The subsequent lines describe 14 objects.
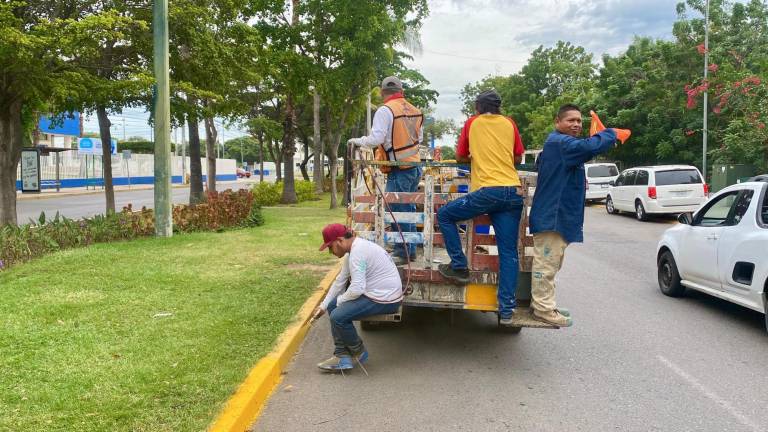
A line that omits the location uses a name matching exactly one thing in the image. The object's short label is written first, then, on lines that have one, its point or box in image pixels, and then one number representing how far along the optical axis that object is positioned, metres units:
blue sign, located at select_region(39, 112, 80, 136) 51.31
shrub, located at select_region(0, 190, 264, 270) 9.57
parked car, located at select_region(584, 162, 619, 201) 25.23
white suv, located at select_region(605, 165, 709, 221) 17.80
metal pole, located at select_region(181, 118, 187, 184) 54.49
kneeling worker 4.89
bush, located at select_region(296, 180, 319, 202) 27.67
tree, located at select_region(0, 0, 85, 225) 9.01
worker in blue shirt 5.07
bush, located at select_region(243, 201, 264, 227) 14.95
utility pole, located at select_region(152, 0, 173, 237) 11.28
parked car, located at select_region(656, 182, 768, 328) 6.30
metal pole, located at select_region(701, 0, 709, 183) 23.00
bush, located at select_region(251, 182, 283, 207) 24.89
